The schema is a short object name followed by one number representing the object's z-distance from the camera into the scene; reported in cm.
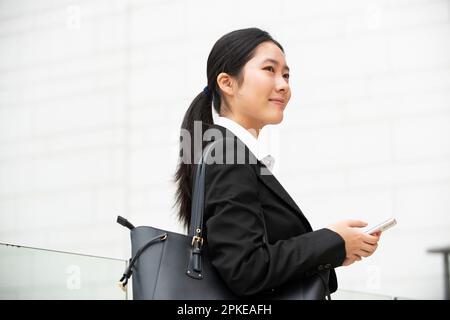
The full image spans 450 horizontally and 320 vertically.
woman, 302
